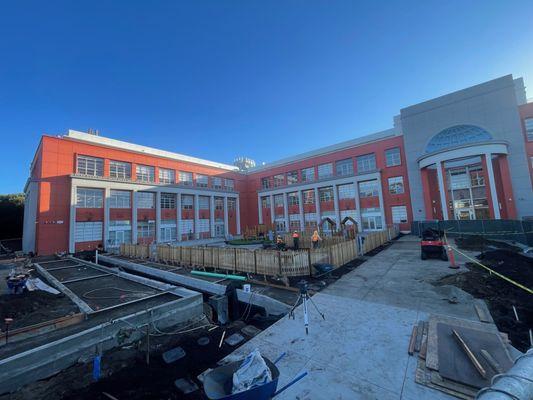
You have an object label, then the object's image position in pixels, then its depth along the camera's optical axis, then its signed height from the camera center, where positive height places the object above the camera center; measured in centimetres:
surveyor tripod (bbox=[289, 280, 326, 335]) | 583 -264
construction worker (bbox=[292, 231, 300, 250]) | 2054 -186
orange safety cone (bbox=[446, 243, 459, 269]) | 1148 -279
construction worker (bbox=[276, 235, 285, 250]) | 2006 -214
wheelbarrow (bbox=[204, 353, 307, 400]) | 302 -240
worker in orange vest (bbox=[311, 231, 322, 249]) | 1916 -179
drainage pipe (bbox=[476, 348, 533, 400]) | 249 -207
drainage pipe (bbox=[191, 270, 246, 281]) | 1156 -278
